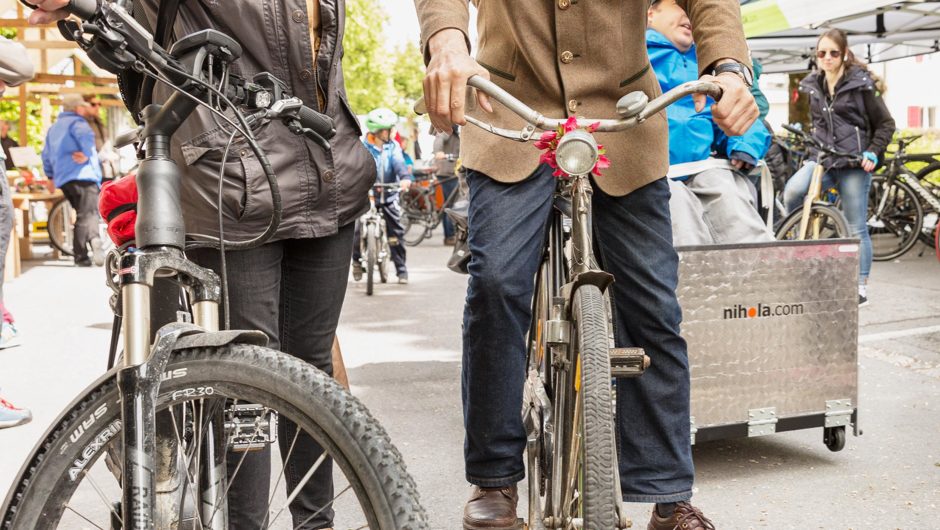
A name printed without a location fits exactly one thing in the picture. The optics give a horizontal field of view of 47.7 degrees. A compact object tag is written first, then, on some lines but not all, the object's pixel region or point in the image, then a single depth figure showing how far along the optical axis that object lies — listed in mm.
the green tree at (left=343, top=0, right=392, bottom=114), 44625
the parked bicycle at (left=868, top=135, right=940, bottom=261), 11750
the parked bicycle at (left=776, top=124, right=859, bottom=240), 8984
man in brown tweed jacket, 2861
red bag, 2578
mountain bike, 1713
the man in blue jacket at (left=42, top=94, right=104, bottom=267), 13453
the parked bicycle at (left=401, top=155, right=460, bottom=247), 17766
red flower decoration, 2508
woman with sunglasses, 9156
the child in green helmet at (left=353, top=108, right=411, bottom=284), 12010
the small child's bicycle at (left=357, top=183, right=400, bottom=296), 10766
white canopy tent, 9977
